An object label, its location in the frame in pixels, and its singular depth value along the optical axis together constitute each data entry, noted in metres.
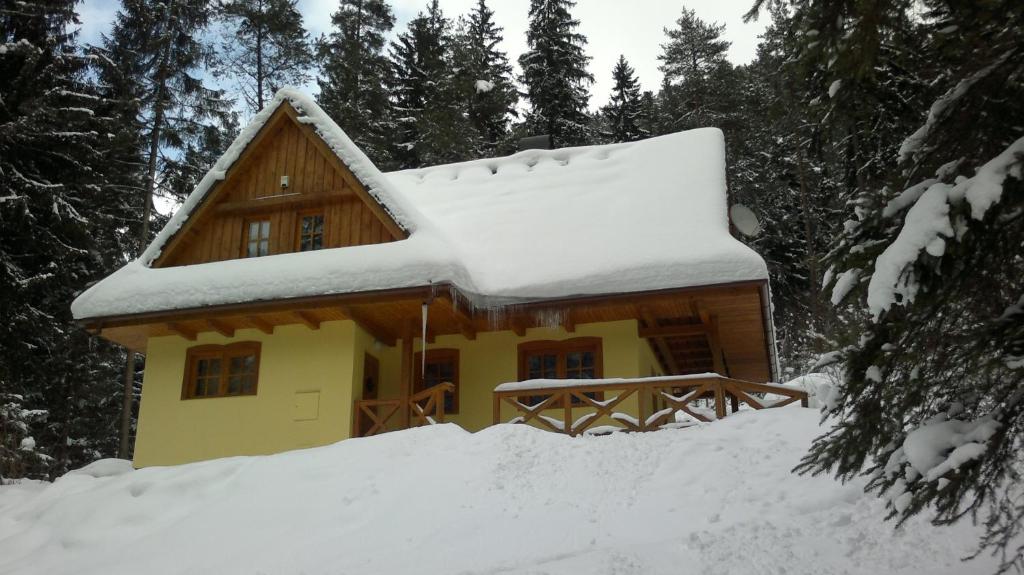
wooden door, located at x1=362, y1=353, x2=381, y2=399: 13.77
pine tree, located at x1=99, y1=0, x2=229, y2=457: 22.50
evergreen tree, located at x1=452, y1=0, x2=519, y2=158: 28.66
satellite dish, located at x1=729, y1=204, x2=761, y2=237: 15.24
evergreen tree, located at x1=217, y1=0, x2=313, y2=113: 25.50
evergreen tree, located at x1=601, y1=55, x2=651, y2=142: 29.92
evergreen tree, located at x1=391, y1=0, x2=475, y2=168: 26.75
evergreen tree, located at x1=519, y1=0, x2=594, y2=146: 28.56
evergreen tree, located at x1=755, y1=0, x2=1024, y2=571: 4.06
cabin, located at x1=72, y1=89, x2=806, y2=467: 12.08
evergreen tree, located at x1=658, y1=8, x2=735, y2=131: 27.97
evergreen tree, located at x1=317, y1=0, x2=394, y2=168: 26.92
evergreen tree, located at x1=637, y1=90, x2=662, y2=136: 29.34
